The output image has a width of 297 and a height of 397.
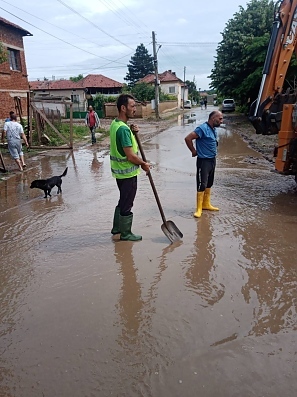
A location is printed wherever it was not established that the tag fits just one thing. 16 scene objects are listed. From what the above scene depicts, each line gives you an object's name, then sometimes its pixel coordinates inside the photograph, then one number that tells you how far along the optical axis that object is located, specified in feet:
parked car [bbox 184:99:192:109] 198.39
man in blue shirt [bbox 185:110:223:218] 17.42
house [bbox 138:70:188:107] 201.57
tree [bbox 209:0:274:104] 70.74
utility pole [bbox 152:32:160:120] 106.11
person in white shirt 30.37
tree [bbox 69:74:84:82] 227.44
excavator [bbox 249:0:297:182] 21.62
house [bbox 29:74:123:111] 140.67
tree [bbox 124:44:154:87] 230.89
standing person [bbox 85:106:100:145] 48.24
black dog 22.56
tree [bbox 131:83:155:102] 134.31
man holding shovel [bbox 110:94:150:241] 13.35
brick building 59.67
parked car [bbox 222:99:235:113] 129.92
